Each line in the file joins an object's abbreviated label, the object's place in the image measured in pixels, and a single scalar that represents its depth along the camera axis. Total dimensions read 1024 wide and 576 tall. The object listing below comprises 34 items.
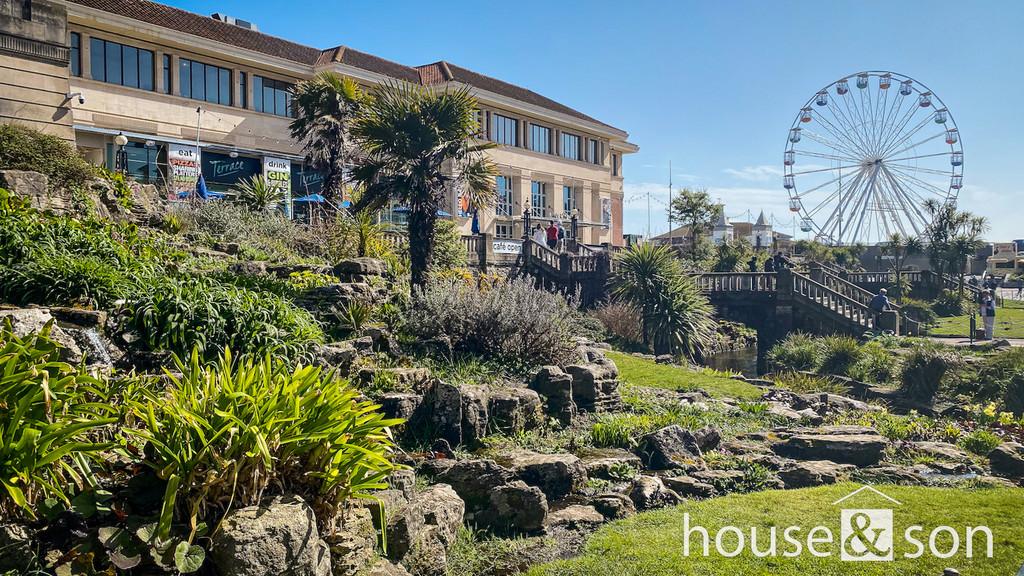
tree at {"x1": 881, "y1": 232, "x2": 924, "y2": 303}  39.56
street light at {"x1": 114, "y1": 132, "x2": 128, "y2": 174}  27.18
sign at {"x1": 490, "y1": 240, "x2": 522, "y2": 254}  27.44
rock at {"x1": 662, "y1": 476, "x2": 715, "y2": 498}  8.02
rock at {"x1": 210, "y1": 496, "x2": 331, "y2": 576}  3.91
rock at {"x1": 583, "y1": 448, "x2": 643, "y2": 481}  8.47
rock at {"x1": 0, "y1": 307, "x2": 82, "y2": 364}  6.09
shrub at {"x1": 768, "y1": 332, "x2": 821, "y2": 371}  19.67
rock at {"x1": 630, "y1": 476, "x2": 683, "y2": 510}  7.64
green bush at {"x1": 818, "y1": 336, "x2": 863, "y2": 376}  18.86
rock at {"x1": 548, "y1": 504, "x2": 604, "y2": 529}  7.05
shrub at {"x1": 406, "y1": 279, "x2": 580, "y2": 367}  11.30
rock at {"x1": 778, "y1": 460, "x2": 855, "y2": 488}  8.49
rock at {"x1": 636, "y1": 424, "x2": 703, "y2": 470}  9.02
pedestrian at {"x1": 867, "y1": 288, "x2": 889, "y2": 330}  25.97
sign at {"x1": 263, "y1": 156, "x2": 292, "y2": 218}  30.81
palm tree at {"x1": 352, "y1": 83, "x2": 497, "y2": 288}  13.71
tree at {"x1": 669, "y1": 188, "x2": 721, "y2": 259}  46.94
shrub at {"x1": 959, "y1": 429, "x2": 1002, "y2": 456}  10.62
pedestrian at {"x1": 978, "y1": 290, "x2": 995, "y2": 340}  24.92
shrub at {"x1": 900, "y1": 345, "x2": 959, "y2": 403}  15.53
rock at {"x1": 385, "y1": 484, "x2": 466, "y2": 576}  5.50
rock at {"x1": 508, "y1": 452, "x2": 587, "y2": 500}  7.75
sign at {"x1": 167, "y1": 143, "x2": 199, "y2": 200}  28.74
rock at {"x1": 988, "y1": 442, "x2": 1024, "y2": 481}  9.32
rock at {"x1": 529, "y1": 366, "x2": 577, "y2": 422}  10.29
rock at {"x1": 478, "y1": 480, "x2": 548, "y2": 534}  6.88
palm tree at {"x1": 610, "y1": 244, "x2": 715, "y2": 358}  20.94
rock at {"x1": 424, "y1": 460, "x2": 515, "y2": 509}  7.11
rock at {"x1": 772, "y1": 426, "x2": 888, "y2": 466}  9.58
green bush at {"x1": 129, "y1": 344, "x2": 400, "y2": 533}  4.13
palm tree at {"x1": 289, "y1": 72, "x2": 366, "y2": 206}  23.17
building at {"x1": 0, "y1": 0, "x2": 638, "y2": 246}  28.38
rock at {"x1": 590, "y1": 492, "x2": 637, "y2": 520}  7.35
